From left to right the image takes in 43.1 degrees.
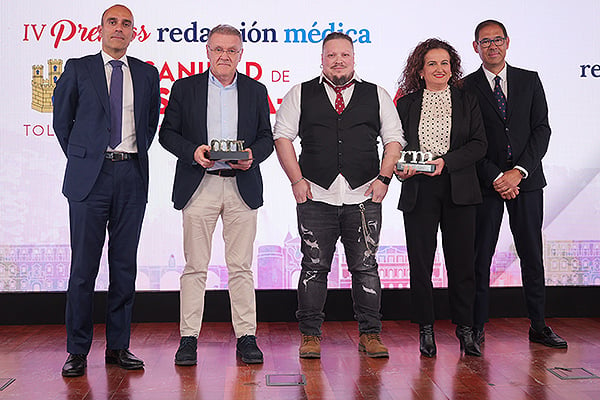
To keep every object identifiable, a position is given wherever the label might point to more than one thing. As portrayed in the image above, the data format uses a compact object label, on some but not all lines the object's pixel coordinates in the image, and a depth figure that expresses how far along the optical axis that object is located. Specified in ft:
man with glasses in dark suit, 13.55
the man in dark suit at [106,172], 11.91
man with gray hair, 12.44
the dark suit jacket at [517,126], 13.57
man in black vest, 12.76
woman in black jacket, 12.83
